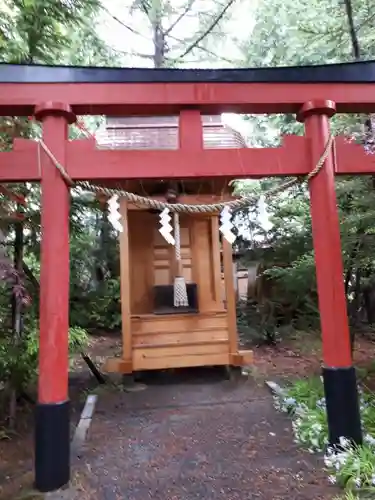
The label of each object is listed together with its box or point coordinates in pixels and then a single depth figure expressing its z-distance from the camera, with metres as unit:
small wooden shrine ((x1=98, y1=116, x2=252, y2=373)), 5.41
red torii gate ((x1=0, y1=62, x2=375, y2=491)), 2.78
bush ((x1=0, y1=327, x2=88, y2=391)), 3.53
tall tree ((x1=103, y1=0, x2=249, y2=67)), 7.62
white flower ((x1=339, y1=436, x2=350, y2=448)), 2.81
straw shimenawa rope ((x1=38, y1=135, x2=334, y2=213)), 2.81
